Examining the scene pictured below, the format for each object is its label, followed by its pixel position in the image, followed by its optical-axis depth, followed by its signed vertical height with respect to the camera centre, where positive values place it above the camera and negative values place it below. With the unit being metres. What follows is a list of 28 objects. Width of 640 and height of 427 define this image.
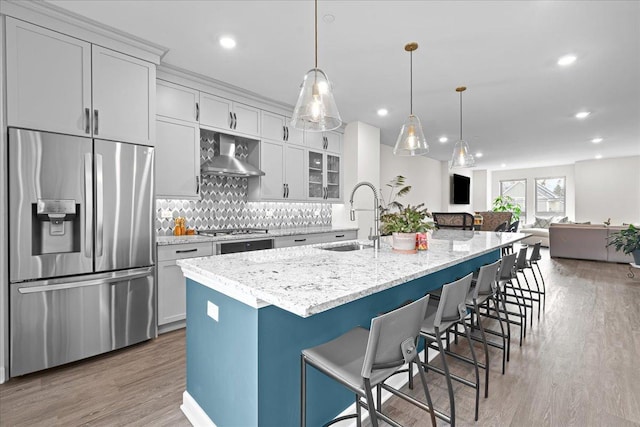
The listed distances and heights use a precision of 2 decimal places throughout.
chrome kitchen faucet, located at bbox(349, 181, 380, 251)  2.34 -0.16
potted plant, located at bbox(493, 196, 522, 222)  11.20 +0.26
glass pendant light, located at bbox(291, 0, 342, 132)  1.89 +0.70
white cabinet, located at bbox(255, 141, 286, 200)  4.15 +0.56
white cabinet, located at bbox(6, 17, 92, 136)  2.20 +1.00
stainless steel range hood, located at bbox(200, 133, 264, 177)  3.57 +0.57
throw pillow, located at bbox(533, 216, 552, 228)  9.99 -0.35
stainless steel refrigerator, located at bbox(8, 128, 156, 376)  2.21 -0.30
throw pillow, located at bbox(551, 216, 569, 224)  9.89 -0.22
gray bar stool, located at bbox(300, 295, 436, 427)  1.11 -0.62
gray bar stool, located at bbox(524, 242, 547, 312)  3.66 -0.55
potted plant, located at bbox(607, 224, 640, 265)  4.78 -0.47
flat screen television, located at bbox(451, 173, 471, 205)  9.84 +0.75
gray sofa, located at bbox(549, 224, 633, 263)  6.70 -0.71
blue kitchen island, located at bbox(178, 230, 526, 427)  1.29 -0.56
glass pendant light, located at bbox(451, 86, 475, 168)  3.86 +0.71
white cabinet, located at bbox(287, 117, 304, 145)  4.48 +1.12
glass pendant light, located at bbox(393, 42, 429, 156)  3.00 +0.73
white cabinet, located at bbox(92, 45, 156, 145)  2.57 +1.01
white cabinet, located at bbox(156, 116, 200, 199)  3.22 +0.57
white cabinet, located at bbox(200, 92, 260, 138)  3.58 +1.19
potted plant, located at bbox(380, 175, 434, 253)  2.18 -0.11
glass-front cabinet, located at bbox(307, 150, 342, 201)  4.84 +0.59
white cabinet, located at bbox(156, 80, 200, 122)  3.22 +1.20
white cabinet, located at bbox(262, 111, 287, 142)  4.19 +1.20
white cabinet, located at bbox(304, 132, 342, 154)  4.76 +1.15
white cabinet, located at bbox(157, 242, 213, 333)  2.96 -0.73
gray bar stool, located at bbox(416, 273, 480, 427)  1.55 -0.58
